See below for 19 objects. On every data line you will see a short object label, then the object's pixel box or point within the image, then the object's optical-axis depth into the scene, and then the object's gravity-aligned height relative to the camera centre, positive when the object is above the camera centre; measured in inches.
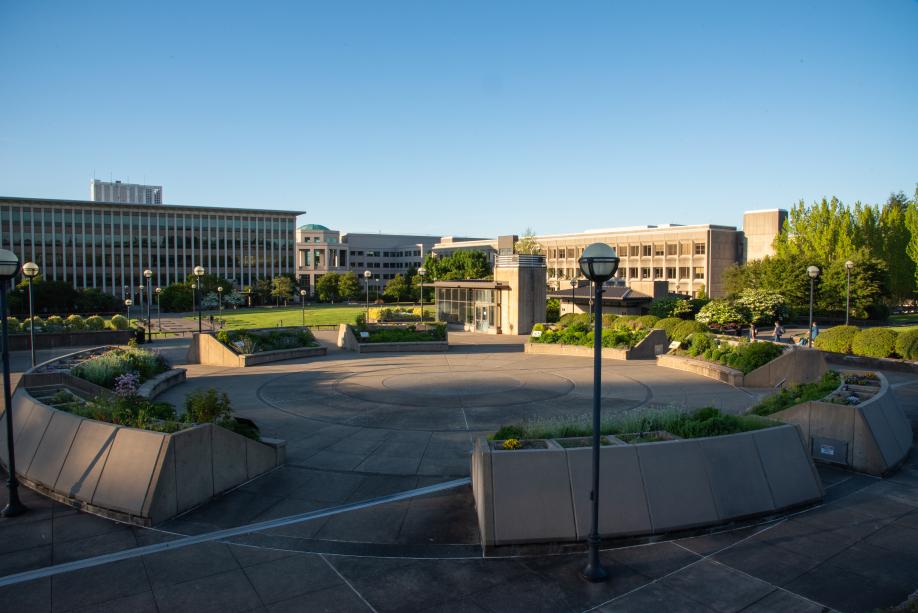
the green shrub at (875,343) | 970.7 -95.8
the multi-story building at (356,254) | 5344.5 +287.7
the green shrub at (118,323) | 1491.1 -95.4
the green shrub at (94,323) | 1449.3 -92.6
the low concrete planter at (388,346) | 1253.1 -129.6
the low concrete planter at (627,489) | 324.8 -115.3
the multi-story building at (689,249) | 3314.5 +199.2
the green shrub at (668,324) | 1126.4 -76.1
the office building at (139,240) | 4037.9 +318.4
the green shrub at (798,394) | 526.6 -98.2
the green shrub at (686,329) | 1070.1 -80.0
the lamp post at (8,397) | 372.5 -71.1
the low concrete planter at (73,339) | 1307.3 -124.0
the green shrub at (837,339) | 1032.8 -95.3
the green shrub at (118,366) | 706.2 -102.4
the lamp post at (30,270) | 807.1 +19.5
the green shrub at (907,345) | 939.3 -95.2
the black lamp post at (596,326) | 287.9 -20.8
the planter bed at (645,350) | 1111.0 -121.8
